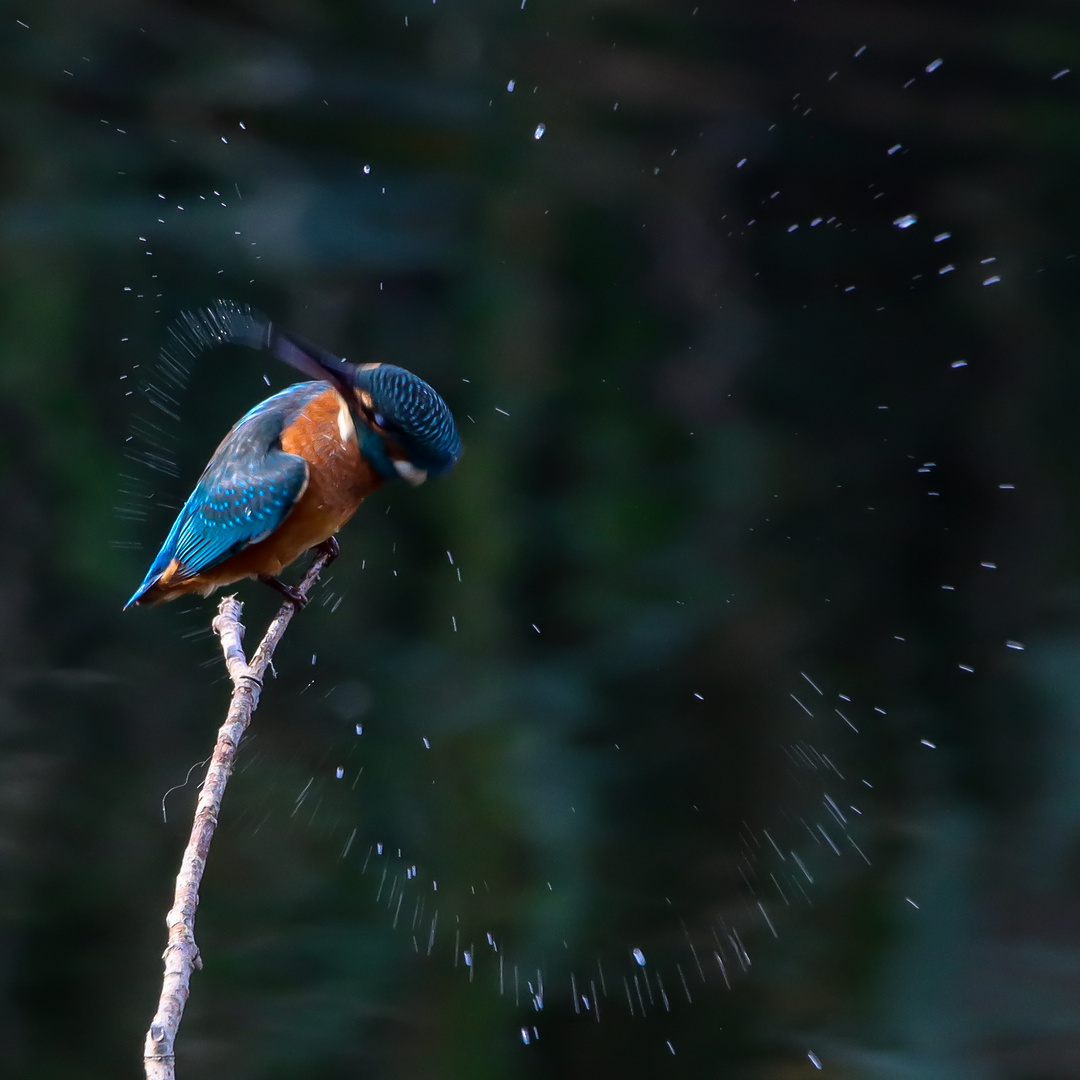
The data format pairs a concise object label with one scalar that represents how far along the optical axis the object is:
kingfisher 7.70
